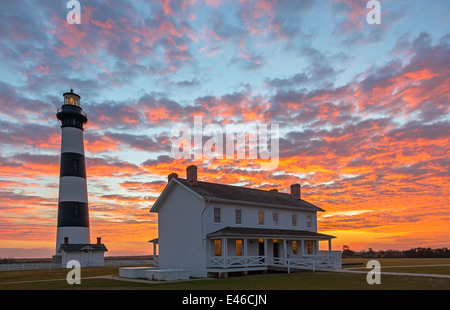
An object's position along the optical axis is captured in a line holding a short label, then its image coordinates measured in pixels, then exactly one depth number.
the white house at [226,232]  30.47
